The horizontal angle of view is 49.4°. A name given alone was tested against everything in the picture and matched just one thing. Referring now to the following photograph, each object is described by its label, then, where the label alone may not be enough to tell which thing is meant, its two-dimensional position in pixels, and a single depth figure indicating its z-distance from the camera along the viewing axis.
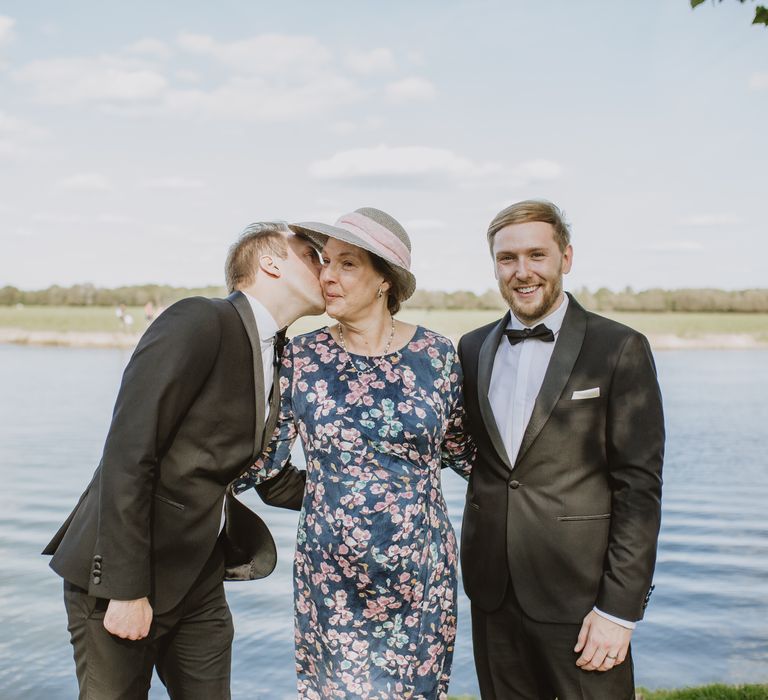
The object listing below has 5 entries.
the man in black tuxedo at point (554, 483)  2.96
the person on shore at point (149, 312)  60.49
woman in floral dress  3.08
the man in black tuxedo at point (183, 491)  2.71
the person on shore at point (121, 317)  61.56
